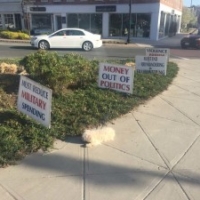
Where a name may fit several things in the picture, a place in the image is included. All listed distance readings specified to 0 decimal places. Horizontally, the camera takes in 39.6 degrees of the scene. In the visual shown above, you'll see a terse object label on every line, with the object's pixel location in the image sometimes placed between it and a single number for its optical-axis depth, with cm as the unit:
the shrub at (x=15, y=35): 2562
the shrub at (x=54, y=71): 580
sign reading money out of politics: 622
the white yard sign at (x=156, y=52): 844
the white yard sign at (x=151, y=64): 852
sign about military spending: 420
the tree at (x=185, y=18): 4938
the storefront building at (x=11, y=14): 3178
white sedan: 1852
